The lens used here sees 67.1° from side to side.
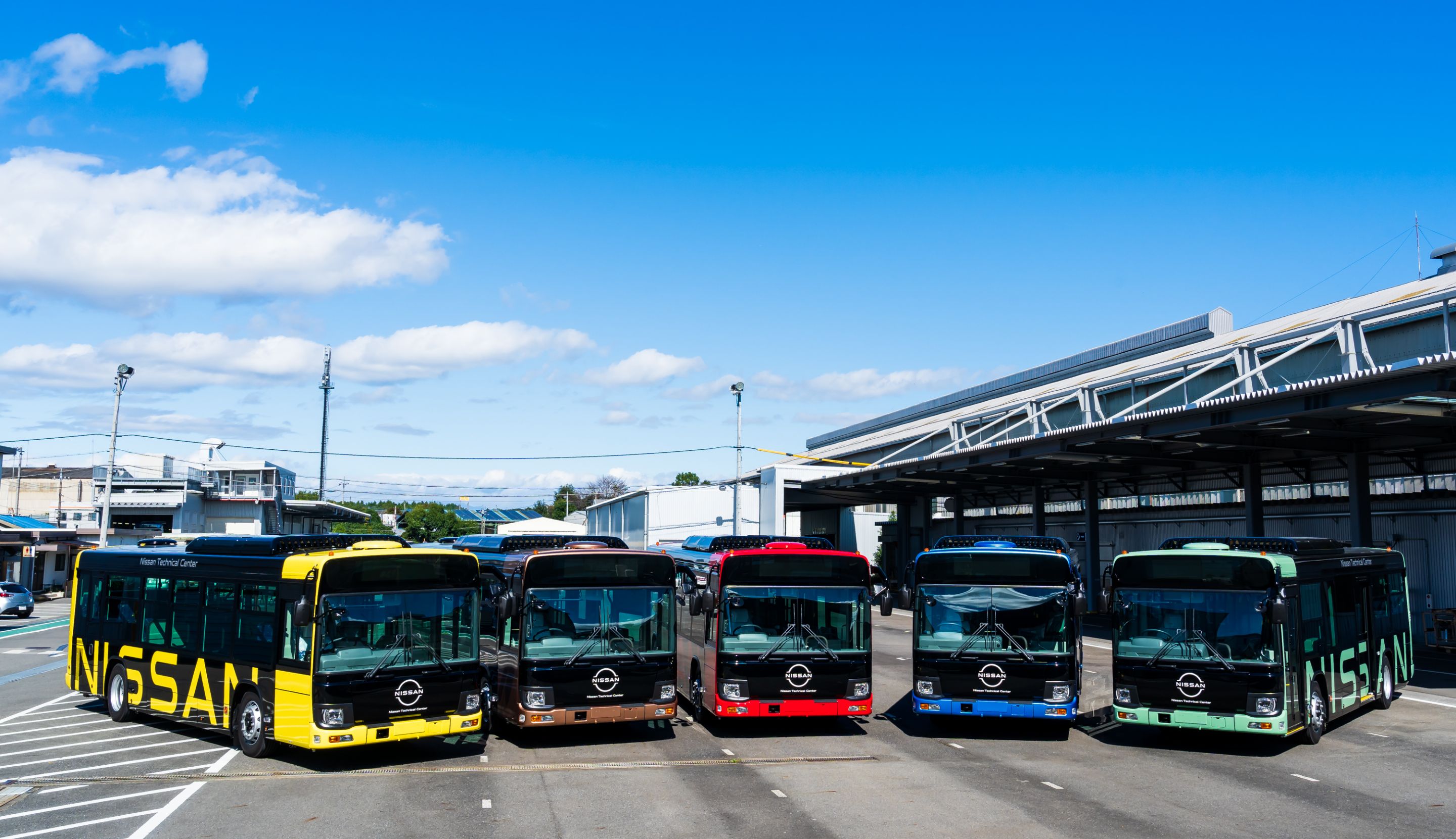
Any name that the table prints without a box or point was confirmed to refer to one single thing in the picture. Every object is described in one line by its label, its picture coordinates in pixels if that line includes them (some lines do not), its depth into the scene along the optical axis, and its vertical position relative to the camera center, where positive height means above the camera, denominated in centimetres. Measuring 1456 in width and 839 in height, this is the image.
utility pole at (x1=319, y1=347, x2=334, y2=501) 9162 +678
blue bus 1512 -127
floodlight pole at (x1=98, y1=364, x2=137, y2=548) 4481 +323
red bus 1523 -128
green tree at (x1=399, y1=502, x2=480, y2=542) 11931 +159
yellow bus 1276 -130
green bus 1407 -126
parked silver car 3797 -225
